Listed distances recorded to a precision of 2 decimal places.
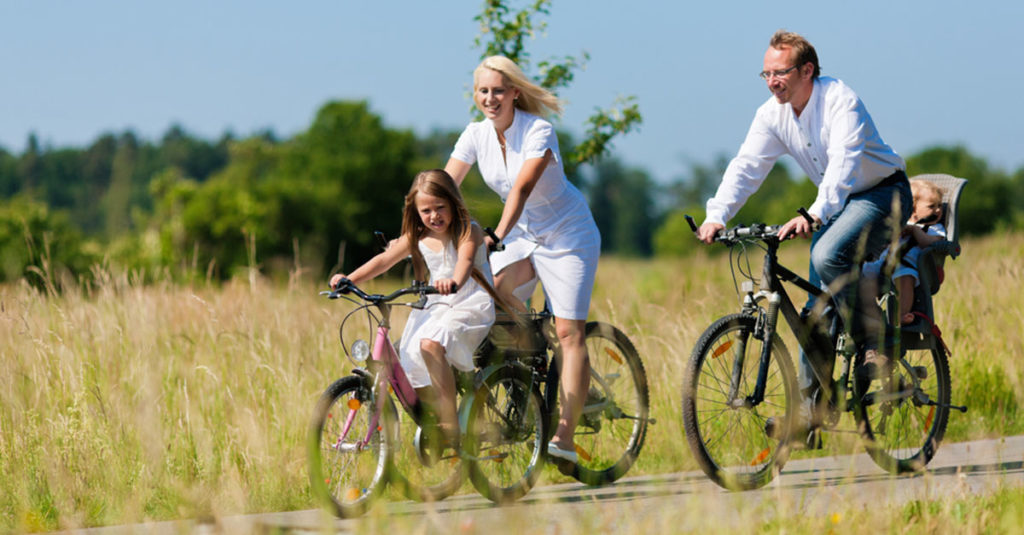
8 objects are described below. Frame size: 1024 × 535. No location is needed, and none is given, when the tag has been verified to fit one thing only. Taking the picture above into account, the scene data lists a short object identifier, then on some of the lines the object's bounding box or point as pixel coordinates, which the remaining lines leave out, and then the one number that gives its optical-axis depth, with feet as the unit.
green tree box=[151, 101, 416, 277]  369.71
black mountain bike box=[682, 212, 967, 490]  35.60
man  36.19
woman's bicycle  35.88
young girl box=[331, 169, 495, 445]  33.78
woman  36.47
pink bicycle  32.22
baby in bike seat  40.32
